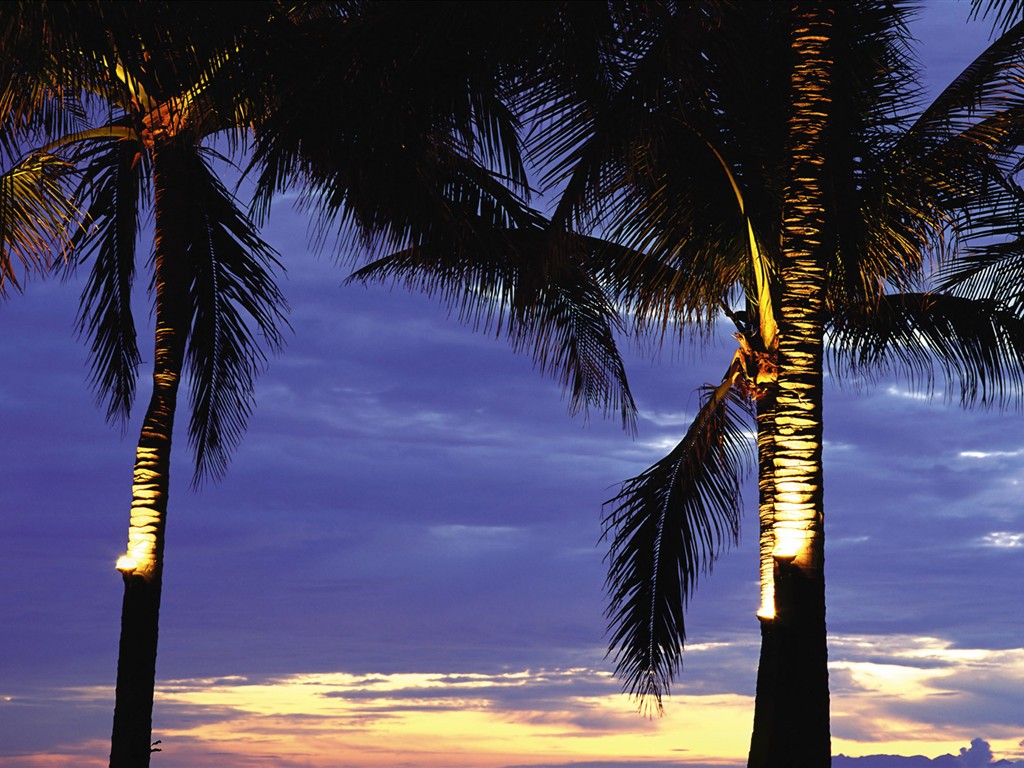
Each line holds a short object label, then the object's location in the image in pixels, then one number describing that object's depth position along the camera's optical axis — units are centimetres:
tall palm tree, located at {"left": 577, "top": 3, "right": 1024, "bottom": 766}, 1166
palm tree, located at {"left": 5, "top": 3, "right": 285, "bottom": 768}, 1166
